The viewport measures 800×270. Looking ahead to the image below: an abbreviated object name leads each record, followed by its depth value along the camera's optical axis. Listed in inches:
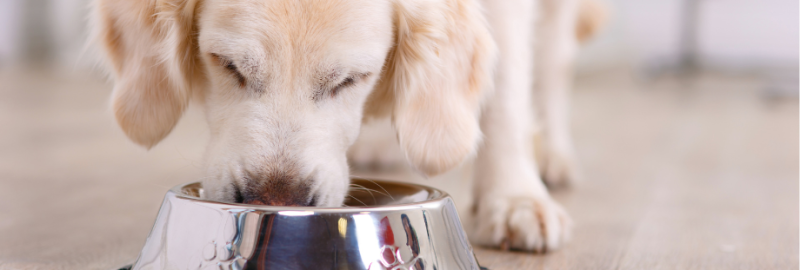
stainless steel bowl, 34.1
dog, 40.3
